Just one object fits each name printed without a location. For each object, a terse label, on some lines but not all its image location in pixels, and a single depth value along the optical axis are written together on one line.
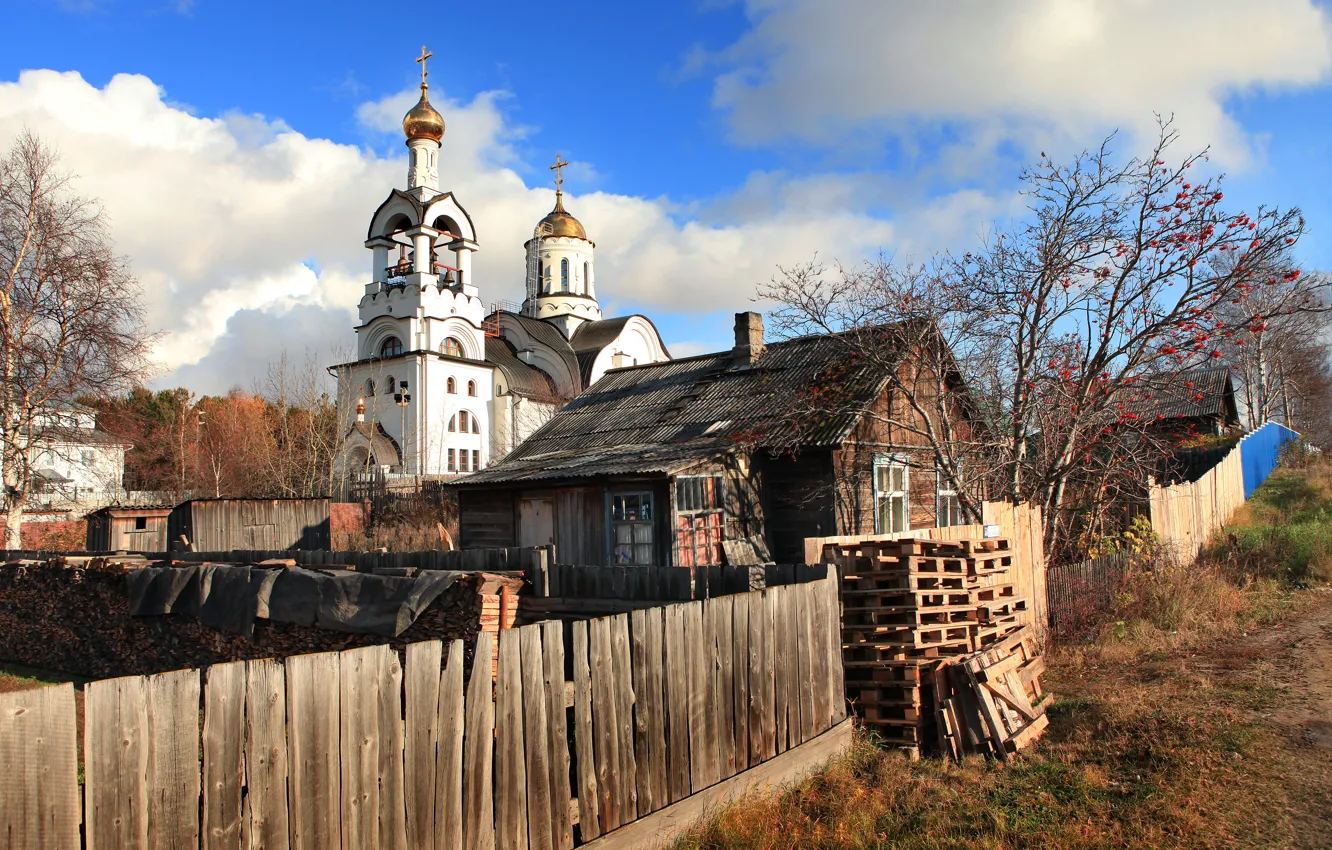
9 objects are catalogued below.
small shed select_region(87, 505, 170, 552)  22.59
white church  40.03
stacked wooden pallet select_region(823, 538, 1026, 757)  7.23
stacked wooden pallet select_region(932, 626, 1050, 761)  6.89
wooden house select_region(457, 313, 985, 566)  15.09
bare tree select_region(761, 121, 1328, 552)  11.45
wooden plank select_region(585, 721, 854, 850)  5.02
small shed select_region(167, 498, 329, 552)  22.86
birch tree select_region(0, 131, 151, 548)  18.80
